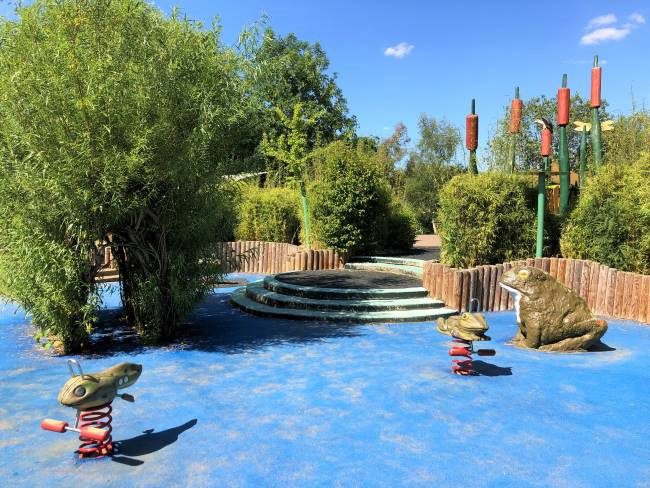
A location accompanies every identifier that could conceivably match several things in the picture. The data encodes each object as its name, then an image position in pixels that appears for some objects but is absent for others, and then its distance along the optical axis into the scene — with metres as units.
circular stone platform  10.83
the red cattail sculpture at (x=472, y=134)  14.93
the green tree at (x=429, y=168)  33.22
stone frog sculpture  7.18
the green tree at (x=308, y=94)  31.47
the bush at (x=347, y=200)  13.98
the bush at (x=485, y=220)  10.81
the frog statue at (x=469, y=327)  5.91
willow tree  6.41
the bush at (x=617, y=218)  9.57
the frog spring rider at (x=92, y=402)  3.91
